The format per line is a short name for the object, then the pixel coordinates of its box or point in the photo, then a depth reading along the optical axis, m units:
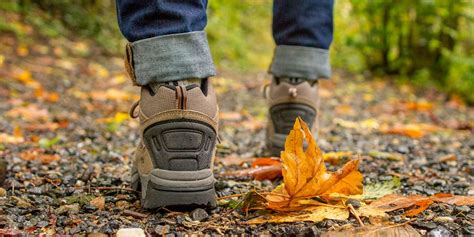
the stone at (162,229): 0.96
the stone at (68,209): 1.02
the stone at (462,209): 1.02
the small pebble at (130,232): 0.94
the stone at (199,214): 1.00
